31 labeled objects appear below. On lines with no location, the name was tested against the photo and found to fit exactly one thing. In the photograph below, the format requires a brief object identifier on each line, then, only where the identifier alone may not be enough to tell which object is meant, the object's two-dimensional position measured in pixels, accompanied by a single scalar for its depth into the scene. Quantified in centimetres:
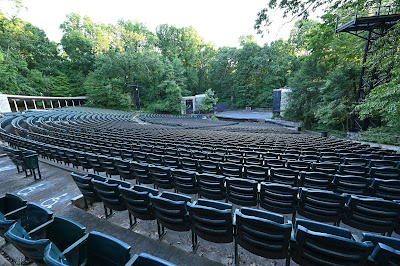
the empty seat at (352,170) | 446
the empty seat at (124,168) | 476
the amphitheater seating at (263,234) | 203
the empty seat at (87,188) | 353
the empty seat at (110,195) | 316
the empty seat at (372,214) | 247
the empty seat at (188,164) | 489
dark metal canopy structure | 1086
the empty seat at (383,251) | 158
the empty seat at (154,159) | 550
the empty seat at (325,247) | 168
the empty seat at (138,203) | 288
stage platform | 3489
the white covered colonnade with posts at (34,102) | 2377
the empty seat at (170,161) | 524
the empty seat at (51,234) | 180
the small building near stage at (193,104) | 4166
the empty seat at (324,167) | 451
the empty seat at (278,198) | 301
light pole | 4262
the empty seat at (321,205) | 274
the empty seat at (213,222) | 233
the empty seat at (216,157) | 571
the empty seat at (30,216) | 252
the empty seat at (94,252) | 177
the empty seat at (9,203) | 292
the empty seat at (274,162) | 503
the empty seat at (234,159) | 553
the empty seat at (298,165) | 483
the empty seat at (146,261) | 150
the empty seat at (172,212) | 258
